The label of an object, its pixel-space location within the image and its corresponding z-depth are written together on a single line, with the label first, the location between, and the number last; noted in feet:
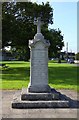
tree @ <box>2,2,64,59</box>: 49.91
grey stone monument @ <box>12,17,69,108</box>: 17.03
